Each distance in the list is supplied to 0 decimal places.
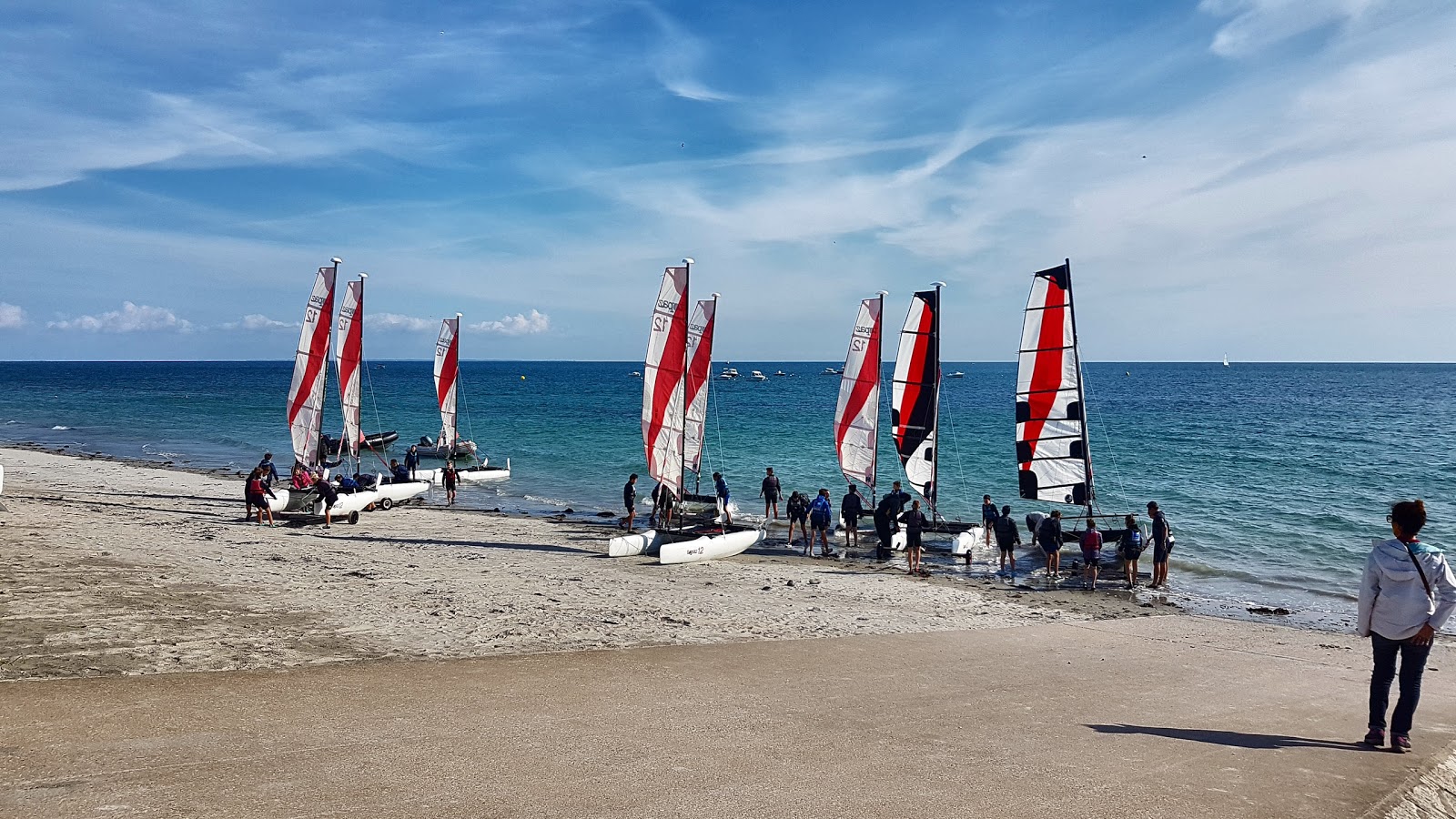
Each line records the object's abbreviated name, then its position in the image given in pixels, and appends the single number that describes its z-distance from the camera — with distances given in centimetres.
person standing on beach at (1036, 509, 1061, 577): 1639
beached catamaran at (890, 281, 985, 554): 2025
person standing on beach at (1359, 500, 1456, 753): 596
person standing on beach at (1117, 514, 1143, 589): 1569
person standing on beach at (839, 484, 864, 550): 1919
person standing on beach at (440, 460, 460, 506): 2581
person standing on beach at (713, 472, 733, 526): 2032
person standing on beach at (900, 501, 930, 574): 1662
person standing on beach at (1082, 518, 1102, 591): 1574
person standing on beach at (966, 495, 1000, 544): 1881
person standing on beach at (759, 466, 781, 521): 2194
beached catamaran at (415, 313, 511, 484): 3084
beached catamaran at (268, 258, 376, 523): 2028
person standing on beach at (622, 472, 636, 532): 1981
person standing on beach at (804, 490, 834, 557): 1817
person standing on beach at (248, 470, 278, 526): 1891
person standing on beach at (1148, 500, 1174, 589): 1568
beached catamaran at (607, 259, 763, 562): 1683
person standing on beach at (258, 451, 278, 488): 1927
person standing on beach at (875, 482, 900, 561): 1794
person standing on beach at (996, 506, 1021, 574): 1709
